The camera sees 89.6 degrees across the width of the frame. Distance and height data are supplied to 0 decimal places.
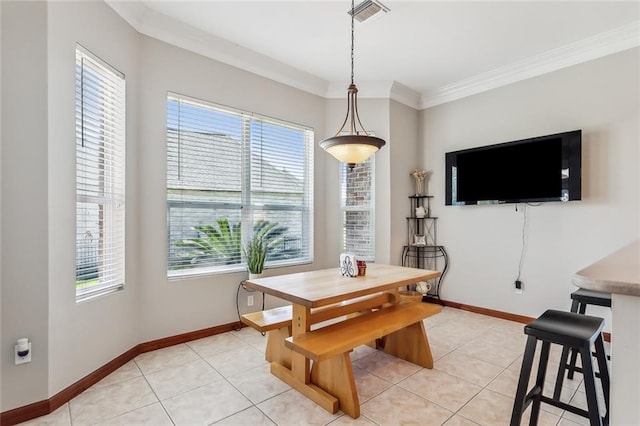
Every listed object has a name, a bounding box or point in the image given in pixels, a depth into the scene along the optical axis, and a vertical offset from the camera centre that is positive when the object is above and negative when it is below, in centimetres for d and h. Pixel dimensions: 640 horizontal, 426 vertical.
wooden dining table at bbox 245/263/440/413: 207 -54
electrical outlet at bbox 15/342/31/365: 192 -88
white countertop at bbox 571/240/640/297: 88 -19
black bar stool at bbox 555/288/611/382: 206 -64
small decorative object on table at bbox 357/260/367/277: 270 -47
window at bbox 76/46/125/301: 234 +29
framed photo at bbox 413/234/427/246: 438 -38
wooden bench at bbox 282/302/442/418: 198 -83
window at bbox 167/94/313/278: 314 +28
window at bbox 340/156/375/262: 434 +2
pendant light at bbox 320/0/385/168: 231 +49
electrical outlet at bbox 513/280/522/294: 373 -85
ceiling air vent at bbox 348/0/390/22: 261 +169
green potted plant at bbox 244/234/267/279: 339 -49
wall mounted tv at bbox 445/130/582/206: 328 +47
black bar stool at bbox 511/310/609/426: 152 -71
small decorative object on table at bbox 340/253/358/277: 268 -45
